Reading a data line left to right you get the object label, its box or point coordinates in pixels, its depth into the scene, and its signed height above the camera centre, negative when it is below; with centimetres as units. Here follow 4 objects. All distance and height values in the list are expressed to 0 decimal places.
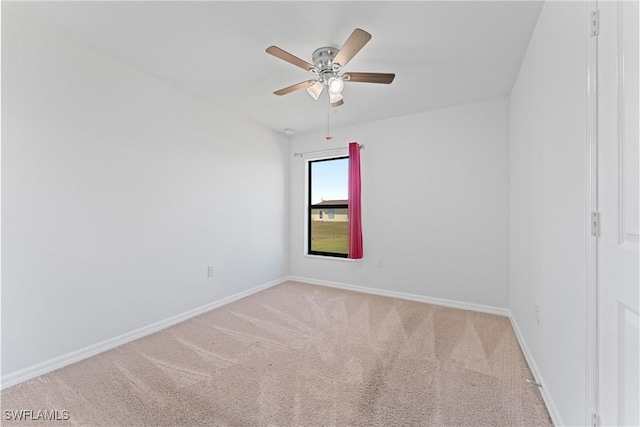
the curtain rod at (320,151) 375 +97
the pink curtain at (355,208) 367 +7
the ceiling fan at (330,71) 172 +106
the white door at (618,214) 84 +0
